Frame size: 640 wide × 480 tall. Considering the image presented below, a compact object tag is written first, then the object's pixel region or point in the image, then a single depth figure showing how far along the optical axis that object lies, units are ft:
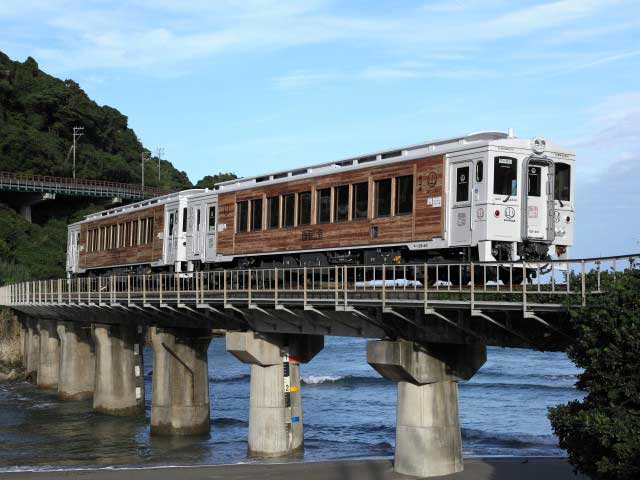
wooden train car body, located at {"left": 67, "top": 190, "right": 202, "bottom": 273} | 116.06
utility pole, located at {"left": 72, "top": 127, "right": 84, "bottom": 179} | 367.52
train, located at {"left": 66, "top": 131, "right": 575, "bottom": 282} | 66.23
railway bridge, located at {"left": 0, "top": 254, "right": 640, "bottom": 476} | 56.39
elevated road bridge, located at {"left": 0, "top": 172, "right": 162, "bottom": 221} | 321.93
